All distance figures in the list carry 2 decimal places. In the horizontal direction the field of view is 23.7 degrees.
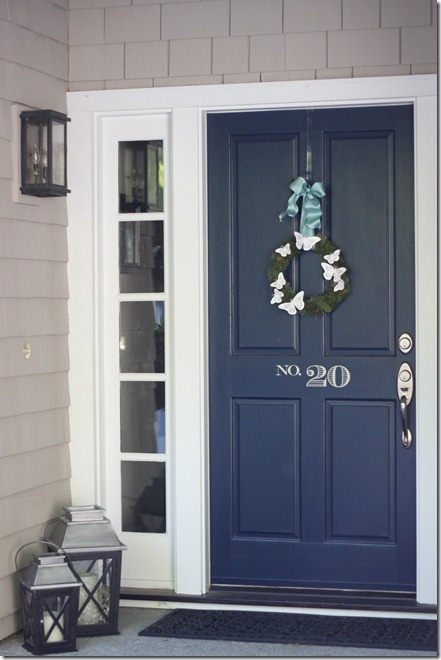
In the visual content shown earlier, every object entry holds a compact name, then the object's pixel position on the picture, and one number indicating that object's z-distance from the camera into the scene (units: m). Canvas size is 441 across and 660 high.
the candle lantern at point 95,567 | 4.27
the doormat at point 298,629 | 4.16
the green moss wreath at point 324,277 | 4.58
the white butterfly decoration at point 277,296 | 4.64
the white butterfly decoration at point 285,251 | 4.62
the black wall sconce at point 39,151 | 4.33
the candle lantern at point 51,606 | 4.05
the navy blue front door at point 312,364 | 4.58
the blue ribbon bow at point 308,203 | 4.60
